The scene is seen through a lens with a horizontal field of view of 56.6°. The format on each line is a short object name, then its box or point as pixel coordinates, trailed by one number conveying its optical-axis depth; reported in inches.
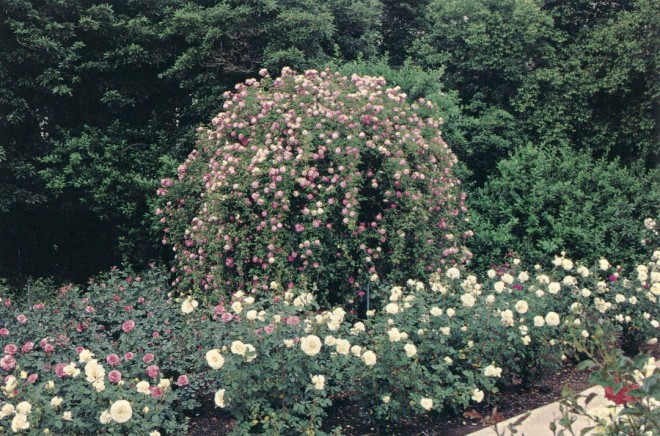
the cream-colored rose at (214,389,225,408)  111.8
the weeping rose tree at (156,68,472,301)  177.9
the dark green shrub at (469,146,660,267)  246.4
